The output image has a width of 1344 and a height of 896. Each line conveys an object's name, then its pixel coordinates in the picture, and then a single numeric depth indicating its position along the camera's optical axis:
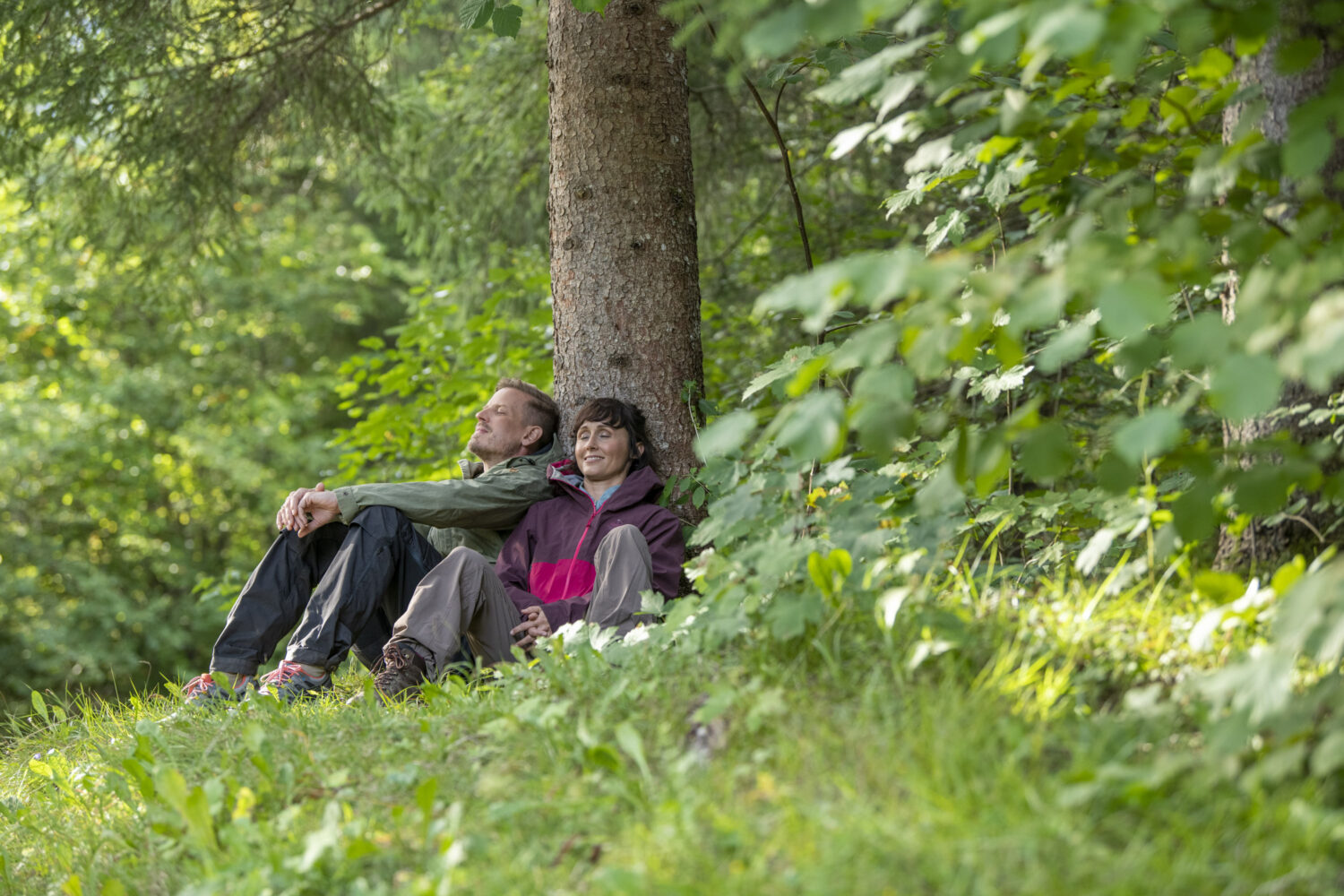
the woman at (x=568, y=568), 11.50
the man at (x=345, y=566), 11.66
